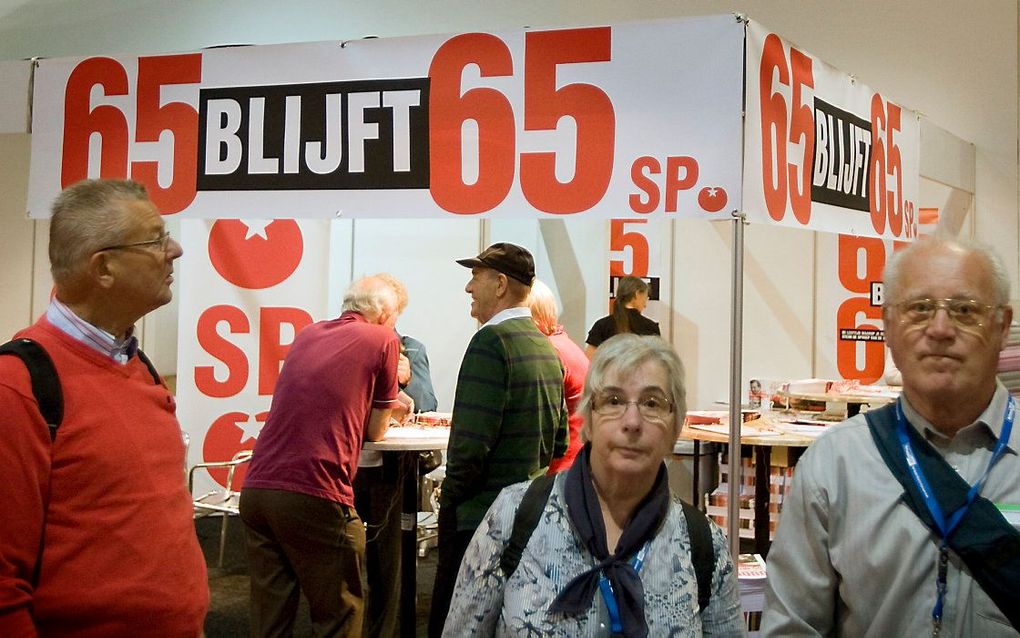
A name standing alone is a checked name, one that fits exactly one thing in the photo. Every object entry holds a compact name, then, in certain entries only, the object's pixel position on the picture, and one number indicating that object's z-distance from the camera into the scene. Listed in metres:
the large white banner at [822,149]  3.18
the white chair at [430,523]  6.13
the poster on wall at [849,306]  7.66
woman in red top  3.69
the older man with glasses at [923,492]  1.58
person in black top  6.33
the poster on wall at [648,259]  7.50
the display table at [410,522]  4.25
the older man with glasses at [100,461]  1.65
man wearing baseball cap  3.15
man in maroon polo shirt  3.53
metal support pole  3.14
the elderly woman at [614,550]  1.78
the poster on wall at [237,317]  6.23
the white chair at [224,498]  5.29
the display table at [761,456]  4.76
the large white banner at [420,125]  3.12
